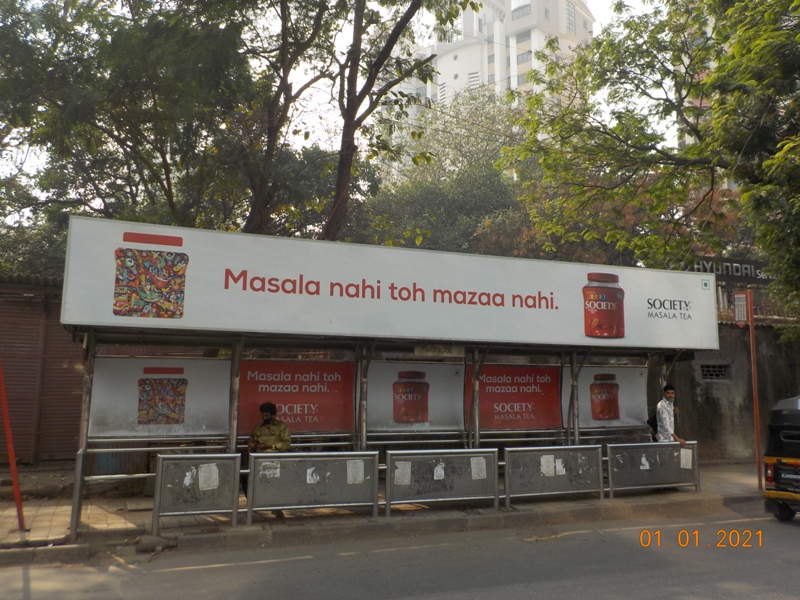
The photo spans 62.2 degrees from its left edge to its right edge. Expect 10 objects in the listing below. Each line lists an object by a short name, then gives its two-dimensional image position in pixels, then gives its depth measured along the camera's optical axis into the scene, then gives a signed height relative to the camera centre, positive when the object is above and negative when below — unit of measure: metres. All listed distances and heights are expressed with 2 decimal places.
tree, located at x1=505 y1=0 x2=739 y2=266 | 14.64 +6.29
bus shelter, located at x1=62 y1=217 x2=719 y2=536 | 7.36 +0.81
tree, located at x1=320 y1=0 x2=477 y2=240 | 12.41 +6.35
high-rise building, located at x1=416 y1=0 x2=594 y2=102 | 75.44 +42.56
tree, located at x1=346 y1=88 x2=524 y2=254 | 27.97 +10.20
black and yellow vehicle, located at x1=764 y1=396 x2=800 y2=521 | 8.39 -0.74
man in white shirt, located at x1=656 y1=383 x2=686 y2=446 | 10.35 -0.28
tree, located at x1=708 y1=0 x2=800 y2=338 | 10.43 +4.77
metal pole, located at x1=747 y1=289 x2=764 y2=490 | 10.52 +0.54
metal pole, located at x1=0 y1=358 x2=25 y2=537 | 7.07 -0.74
